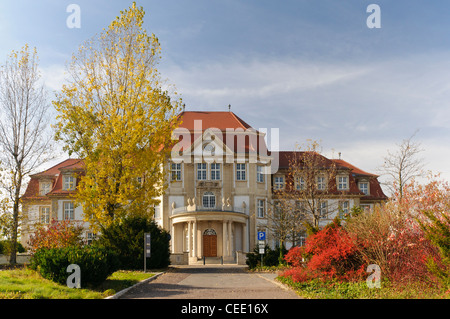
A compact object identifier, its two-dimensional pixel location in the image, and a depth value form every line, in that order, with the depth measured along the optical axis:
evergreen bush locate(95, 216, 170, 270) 26.50
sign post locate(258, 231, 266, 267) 27.42
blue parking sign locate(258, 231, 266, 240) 27.37
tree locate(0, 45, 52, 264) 30.80
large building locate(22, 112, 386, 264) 44.34
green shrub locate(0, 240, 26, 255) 32.34
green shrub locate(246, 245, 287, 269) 30.60
